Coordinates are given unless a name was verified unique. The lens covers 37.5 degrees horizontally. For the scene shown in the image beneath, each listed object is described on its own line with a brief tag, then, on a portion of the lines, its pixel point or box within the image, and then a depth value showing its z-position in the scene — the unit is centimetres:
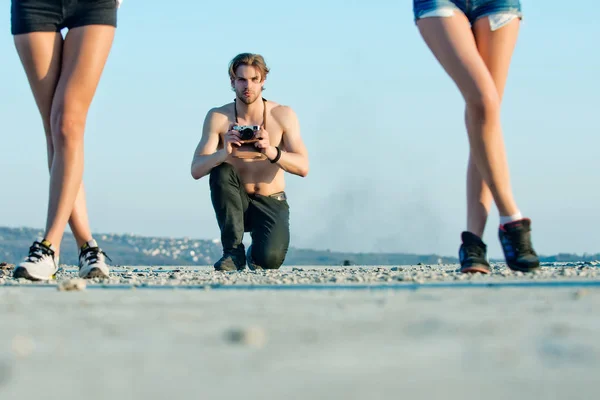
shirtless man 703
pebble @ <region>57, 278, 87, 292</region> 401
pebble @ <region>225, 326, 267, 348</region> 211
